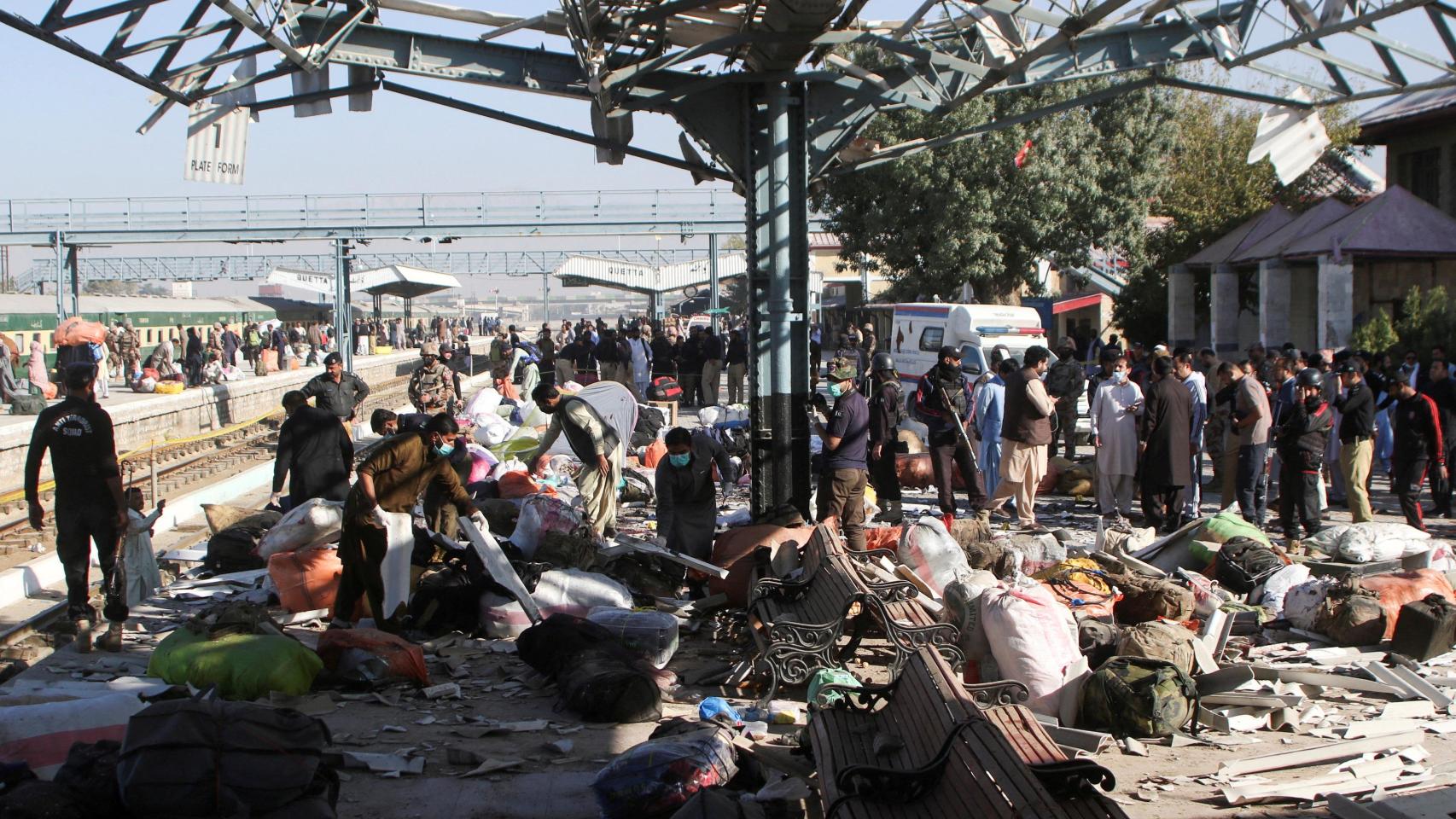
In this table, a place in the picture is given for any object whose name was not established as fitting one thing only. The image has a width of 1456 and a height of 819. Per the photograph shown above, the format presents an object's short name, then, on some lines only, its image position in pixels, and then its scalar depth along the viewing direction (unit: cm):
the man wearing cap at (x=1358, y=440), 1109
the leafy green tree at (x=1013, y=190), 3061
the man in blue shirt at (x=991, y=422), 1260
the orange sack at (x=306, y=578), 886
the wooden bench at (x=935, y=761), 392
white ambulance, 2189
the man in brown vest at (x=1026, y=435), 1161
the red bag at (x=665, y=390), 2066
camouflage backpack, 614
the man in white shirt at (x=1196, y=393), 1130
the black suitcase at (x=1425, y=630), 720
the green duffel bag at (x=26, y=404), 2258
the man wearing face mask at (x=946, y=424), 1215
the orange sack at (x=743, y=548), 890
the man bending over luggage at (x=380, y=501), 805
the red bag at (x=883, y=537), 997
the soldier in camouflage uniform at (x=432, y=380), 1672
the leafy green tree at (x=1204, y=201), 2992
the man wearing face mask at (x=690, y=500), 935
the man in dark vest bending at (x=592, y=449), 1006
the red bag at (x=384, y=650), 721
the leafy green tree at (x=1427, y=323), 1883
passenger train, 3344
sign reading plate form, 998
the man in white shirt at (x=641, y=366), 2392
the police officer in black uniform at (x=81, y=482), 796
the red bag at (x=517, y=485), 1198
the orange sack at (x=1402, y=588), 763
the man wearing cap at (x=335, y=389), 1281
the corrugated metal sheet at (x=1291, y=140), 995
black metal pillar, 1041
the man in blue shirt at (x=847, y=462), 970
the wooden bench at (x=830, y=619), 670
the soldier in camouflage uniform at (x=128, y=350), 2956
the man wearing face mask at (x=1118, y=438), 1182
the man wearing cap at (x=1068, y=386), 1515
